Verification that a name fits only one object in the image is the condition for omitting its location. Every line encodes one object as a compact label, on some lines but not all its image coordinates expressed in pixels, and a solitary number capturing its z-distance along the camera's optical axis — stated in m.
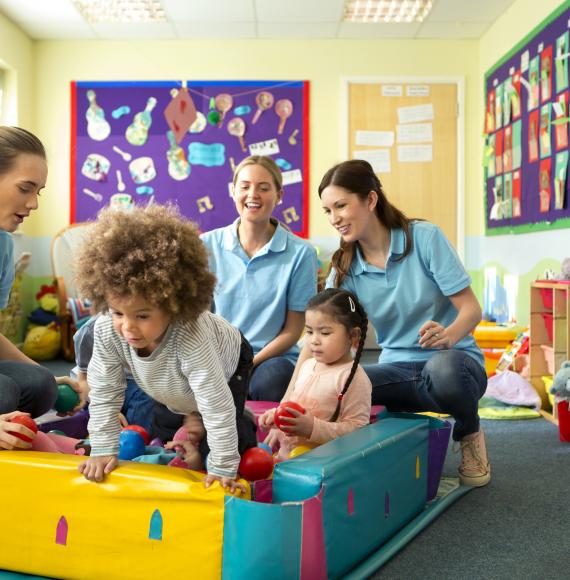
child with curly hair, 1.37
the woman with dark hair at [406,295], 2.06
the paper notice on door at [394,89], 5.34
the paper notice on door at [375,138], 5.34
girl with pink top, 1.82
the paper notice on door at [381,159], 5.34
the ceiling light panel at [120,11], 4.76
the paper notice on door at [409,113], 5.33
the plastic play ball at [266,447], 1.82
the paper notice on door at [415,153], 5.34
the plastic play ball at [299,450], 1.69
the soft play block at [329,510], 1.29
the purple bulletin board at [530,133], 3.71
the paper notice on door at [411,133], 5.34
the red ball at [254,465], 1.49
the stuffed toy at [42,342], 4.91
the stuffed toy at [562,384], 2.61
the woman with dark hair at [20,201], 1.71
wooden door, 5.34
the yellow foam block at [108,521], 1.33
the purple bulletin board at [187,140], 5.36
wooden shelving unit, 3.29
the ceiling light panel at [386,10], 4.72
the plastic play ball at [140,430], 1.83
